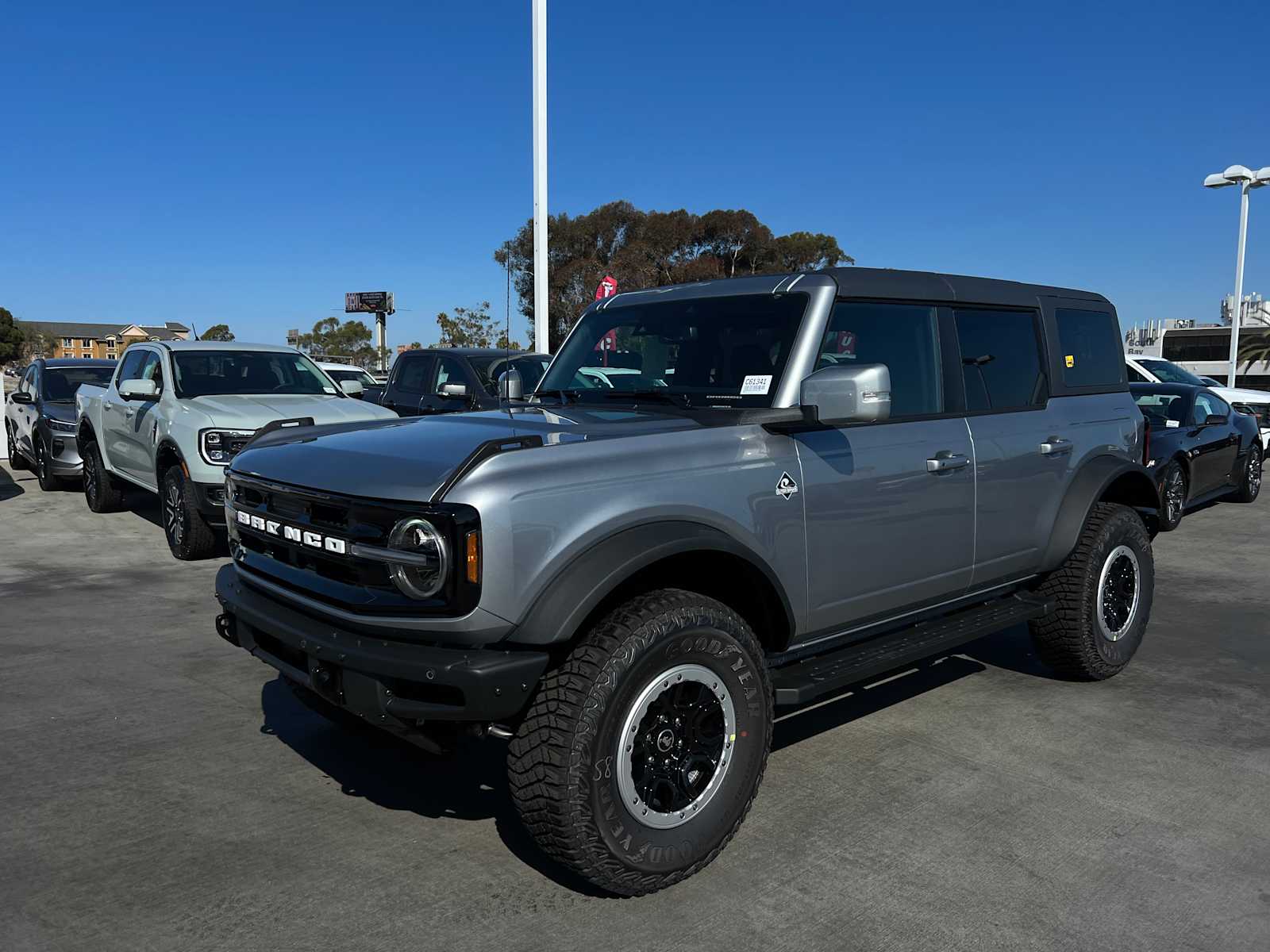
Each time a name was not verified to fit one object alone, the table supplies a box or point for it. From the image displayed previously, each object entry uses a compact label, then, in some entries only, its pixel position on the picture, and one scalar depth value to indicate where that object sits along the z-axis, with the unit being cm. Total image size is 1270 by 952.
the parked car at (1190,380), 1475
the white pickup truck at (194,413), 789
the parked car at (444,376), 1123
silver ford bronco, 289
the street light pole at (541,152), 1465
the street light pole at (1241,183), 2716
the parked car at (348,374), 1873
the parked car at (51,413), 1215
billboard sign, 8712
